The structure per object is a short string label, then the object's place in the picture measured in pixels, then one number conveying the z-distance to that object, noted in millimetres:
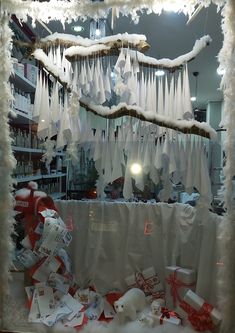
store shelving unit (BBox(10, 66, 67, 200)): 2078
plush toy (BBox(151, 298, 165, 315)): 1824
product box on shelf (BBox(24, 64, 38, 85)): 2168
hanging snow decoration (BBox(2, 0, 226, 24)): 1617
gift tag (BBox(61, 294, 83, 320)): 1835
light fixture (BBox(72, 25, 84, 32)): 2021
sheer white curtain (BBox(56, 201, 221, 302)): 2104
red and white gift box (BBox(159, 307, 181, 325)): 1745
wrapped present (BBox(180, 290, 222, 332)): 1636
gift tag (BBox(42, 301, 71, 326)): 1738
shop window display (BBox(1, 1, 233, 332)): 1801
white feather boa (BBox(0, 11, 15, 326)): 1690
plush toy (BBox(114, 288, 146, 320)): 1800
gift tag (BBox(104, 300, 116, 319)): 1838
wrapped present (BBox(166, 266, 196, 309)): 1918
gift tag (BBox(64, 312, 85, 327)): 1736
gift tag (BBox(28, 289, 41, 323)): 1757
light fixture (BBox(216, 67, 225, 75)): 1593
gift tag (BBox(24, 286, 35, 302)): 1899
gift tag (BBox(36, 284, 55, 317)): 1823
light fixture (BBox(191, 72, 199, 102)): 1928
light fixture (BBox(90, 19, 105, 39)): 1987
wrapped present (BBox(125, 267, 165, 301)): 2045
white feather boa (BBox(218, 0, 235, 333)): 1505
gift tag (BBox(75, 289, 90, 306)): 1978
